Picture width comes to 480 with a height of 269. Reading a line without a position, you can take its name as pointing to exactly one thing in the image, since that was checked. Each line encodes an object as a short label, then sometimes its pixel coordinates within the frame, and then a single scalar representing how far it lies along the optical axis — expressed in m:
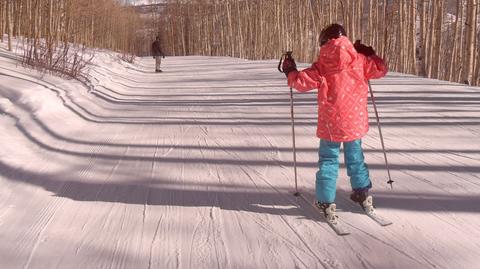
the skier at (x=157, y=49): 20.09
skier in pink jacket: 3.22
